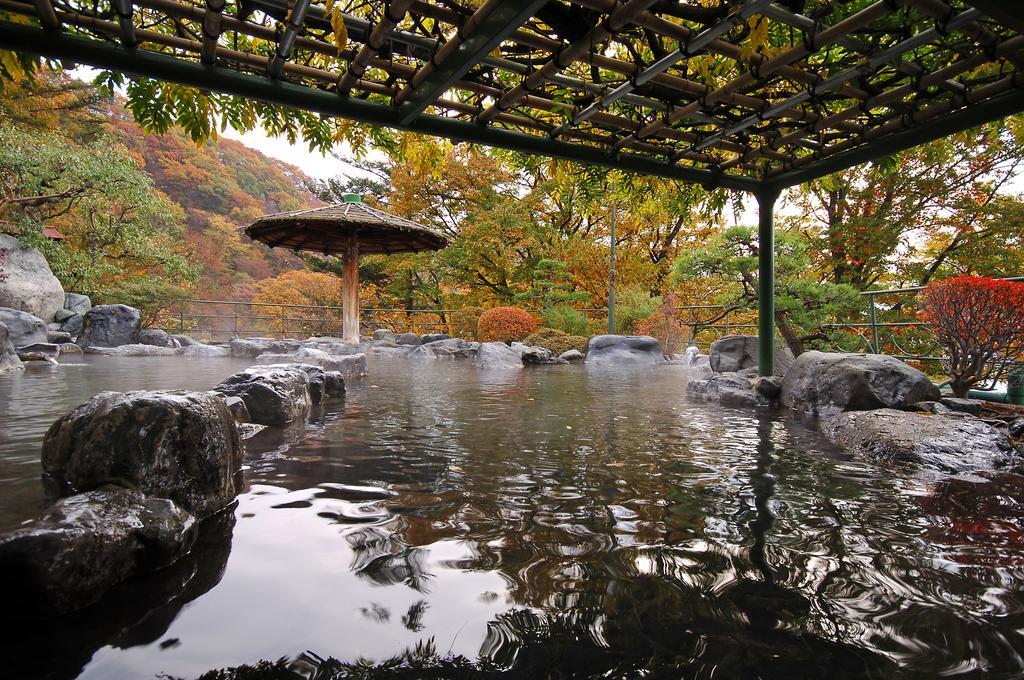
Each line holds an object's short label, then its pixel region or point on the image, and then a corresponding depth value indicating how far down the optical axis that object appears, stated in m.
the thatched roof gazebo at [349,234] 10.11
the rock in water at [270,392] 3.75
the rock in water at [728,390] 5.12
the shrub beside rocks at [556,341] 14.07
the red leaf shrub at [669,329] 14.55
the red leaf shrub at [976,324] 3.98
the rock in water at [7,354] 6.96
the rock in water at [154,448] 1.83
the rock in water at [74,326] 12.38
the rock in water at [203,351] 11.58
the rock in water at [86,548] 1.24
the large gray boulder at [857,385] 4.12
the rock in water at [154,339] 12.92
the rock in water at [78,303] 13.37
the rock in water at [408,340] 15.41
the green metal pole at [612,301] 14.00
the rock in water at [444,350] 13.03
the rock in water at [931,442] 2.69
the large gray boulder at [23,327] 10.18
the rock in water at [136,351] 11.12
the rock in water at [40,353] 8.52
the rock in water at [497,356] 11.14
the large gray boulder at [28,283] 11.69
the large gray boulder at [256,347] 11.18
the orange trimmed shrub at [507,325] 15.05
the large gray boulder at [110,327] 12.43
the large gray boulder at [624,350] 11.98
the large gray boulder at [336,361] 6.83
